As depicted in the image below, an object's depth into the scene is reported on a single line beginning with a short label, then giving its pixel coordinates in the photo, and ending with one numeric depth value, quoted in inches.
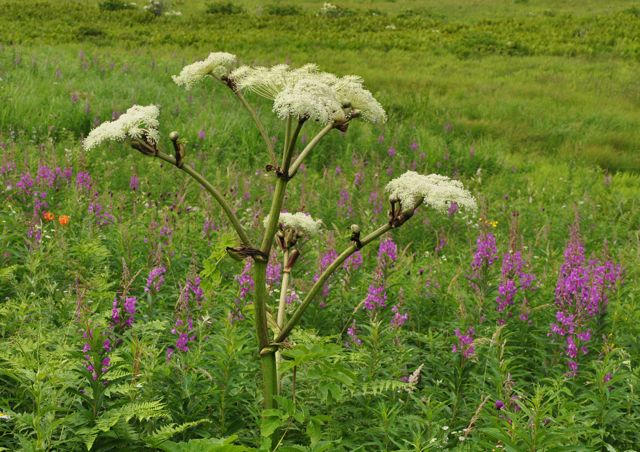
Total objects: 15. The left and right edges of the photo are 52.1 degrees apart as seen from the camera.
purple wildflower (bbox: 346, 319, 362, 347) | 136.4
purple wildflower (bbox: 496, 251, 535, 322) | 157.9
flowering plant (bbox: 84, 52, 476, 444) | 85.7
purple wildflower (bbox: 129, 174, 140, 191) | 258.4
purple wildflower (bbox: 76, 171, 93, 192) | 227.6
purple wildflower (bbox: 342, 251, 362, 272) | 171.9
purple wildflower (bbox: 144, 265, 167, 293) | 148.6
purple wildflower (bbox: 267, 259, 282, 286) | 161.3
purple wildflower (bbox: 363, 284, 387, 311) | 146.0
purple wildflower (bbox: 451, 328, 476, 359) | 130.0
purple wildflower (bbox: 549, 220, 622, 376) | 141.9
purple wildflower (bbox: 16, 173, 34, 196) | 216.1
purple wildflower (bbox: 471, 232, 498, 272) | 158.1
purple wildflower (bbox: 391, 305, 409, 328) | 135.4
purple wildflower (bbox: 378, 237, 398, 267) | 161.9
